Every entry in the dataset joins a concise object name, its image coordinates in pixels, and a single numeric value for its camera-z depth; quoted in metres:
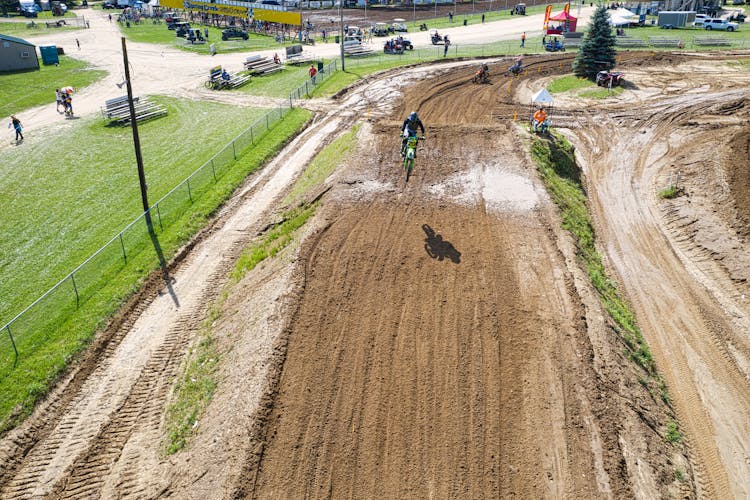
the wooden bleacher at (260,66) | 56.69
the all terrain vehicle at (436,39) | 70.00
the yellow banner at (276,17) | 76.39
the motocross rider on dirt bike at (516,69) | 51.22
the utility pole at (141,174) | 23.33
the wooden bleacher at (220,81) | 51.84
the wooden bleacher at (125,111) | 42.47
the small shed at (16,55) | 57.38
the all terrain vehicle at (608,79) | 46.69
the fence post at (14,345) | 17.76
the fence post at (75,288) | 20.64
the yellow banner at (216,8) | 85.25
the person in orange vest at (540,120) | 32.35
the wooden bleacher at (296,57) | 61.66
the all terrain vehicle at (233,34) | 78.62
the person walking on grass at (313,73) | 50.27
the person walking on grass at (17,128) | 37.66
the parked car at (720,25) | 72.31
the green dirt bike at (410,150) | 21.11
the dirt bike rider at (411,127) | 21.17
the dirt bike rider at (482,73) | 48.88
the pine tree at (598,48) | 48.53
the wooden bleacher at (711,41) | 62.91
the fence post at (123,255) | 23.47
